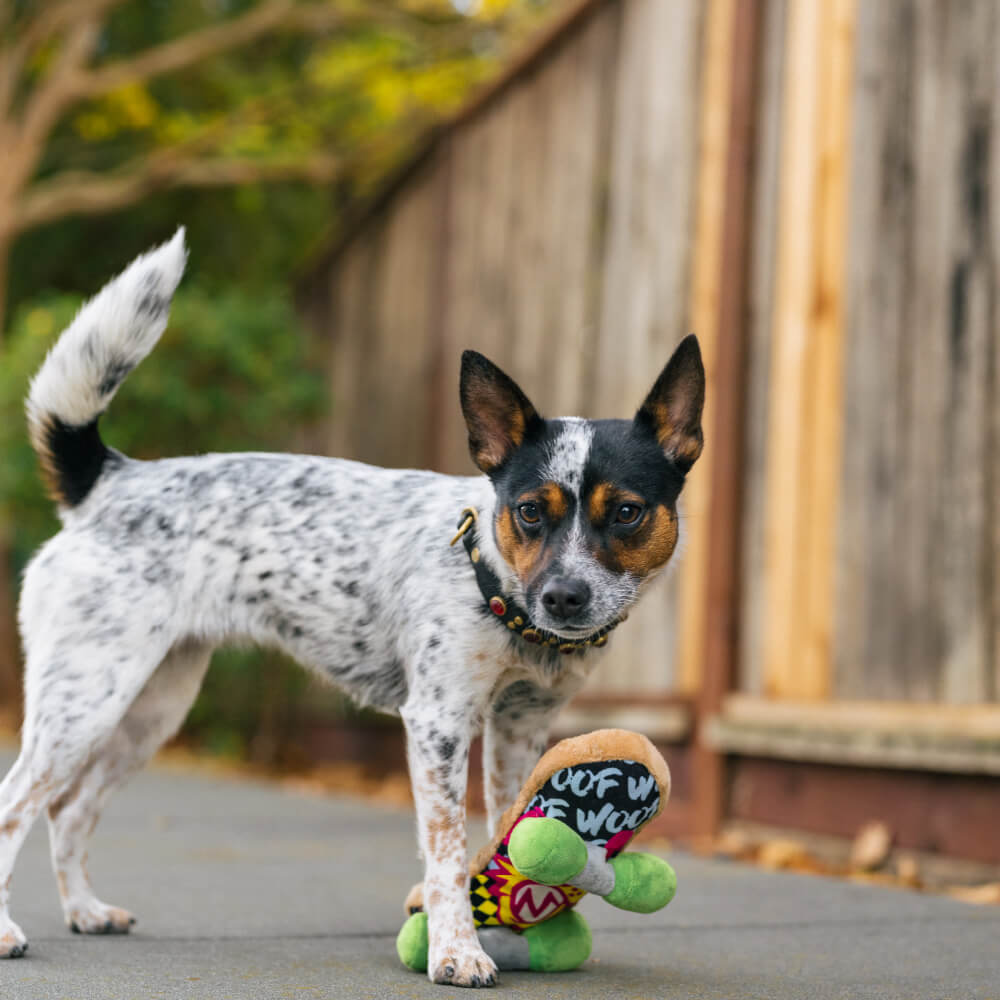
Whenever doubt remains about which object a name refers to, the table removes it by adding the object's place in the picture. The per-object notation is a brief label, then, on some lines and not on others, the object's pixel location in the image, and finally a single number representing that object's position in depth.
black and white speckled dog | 3.03
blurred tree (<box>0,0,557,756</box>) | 9.29
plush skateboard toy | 2.86
